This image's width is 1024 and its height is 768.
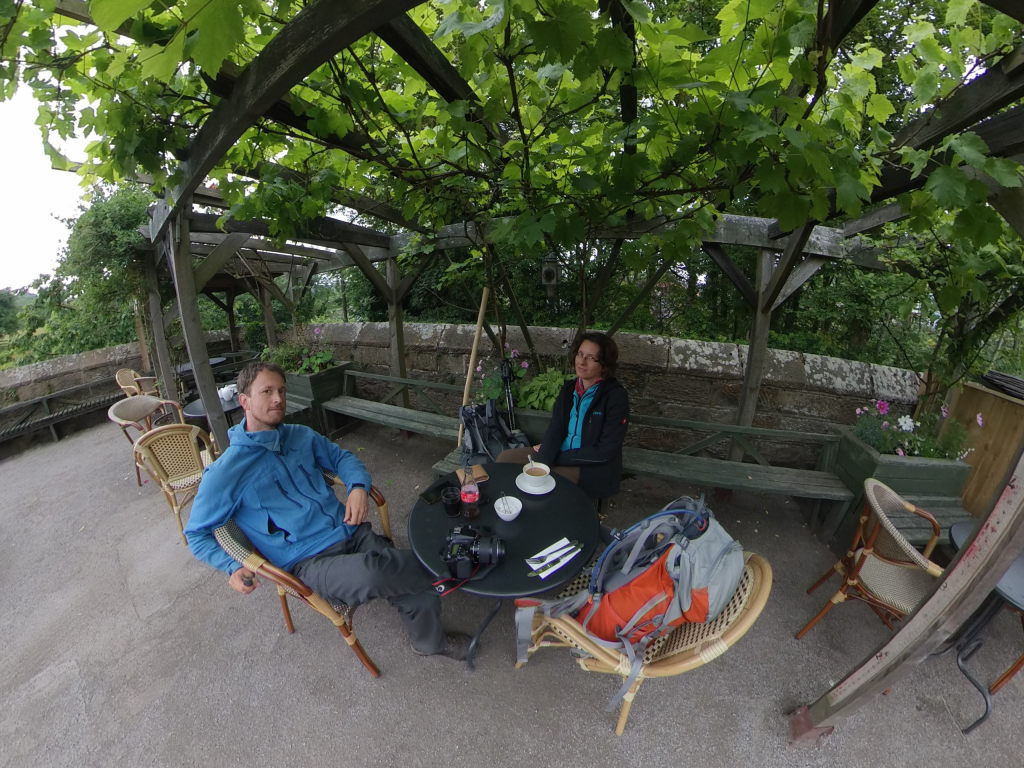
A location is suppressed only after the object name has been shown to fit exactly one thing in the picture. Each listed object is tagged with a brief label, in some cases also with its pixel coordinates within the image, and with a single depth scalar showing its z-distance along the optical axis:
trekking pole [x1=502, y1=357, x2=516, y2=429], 3.37
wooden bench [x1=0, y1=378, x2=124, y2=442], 4.81
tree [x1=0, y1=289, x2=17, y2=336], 13.86
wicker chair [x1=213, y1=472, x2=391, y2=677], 1.71
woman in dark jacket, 2.51
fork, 1.69
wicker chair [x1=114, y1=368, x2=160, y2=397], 4.89
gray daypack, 3.12
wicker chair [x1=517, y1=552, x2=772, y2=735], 1.36
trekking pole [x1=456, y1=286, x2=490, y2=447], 3.63
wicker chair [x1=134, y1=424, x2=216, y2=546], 2.79
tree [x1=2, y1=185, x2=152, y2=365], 4.24
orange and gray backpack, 1.45
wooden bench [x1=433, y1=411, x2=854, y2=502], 2.75
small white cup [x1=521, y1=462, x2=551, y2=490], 2.14
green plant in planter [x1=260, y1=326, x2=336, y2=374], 4.74
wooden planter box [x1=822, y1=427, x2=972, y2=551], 2.55
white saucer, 2.12
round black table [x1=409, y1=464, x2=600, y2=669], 1.61
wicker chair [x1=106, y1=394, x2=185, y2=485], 3.40
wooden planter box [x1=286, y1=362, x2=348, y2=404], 4.58
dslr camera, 1.60
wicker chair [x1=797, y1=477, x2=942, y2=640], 1.80
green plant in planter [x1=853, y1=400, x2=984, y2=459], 2.64
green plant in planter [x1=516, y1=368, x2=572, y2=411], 3.59
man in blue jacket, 1.77
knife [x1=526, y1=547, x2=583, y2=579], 1.64
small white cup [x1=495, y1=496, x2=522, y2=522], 1.92
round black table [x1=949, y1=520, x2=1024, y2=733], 1.66
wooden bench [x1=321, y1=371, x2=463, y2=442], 3.82
